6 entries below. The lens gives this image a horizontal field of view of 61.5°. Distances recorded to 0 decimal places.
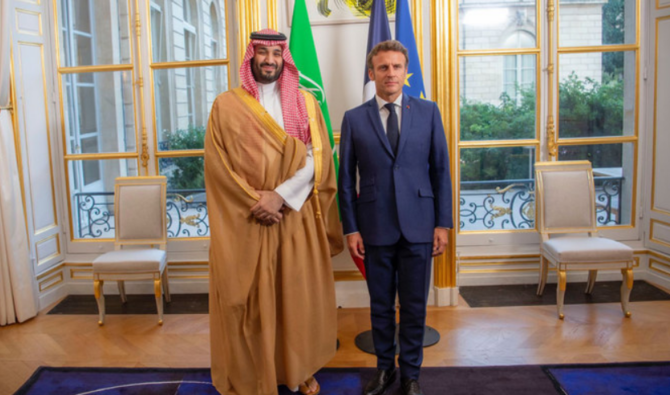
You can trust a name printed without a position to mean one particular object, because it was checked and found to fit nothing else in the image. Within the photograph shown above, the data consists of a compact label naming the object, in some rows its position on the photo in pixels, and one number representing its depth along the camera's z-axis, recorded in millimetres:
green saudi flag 3535
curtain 3709
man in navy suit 2543
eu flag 3531
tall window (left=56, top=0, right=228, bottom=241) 4316
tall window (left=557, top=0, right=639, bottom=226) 4324
